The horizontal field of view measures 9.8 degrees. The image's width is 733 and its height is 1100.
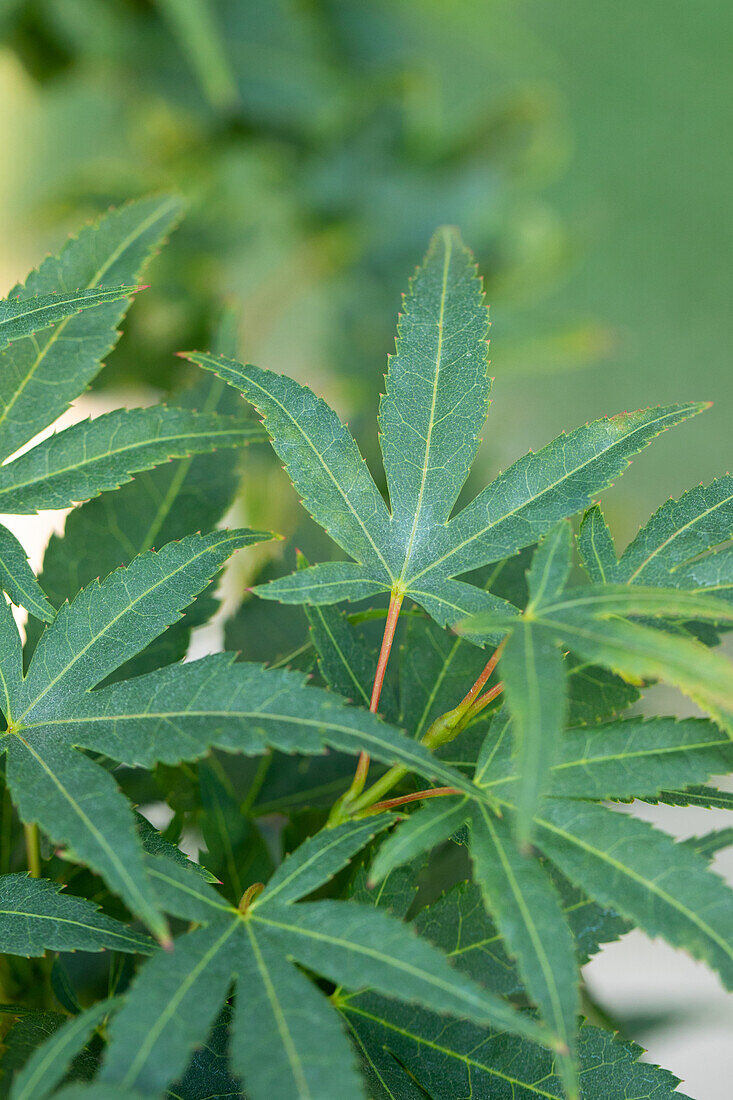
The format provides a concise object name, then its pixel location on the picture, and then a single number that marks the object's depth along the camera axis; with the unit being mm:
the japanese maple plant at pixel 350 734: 525
